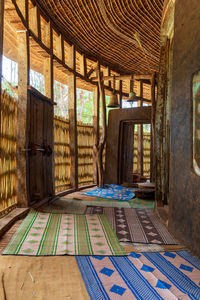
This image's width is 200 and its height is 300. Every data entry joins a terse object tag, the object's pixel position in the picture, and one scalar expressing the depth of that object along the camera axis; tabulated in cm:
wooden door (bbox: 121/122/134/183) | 768
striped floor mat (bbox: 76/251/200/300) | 168
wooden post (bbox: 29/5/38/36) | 451
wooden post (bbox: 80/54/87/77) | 692
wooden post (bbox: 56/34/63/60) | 572
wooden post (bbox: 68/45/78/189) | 622
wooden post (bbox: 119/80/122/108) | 855
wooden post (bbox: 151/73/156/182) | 643
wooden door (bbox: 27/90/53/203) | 415
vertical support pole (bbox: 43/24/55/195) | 503
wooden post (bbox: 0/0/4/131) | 272
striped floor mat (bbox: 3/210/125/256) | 244
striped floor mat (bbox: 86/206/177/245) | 291
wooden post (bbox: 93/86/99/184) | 737
